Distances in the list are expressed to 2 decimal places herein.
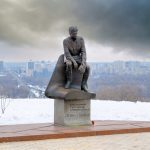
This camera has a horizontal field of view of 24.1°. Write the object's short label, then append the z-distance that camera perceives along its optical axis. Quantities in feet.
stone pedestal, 31.03
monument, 31.08
